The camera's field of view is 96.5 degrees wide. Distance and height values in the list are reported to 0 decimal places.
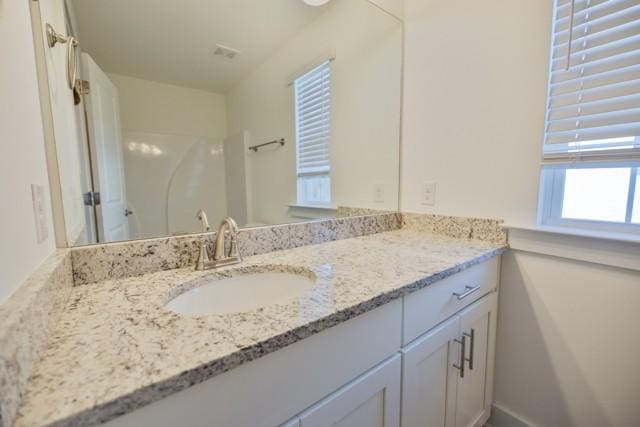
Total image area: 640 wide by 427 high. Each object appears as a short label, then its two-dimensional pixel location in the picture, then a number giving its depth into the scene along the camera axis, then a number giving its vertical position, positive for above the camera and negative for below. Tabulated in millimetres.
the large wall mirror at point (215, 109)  782 +267
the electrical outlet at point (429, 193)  1363 -45
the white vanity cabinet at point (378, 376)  454 -408
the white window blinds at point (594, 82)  855 +321
